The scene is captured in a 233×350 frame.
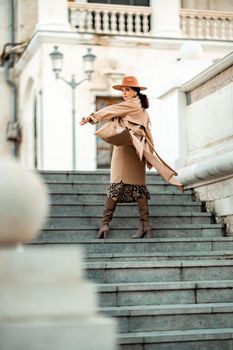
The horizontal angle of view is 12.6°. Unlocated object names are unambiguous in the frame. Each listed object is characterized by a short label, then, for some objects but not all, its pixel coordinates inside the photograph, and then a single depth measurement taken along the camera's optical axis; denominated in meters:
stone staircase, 9.57
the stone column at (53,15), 25.14
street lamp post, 23.25
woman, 12.24
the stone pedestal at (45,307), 4.93
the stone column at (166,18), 25.94
